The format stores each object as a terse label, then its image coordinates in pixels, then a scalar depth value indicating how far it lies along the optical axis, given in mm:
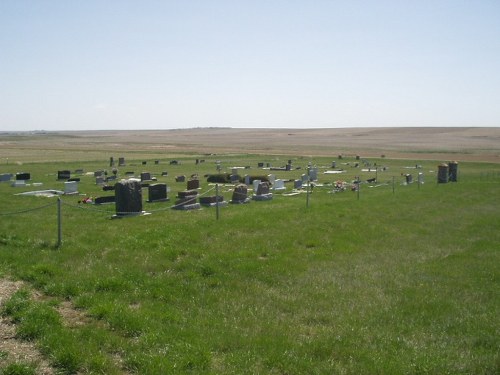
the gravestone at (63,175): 33191
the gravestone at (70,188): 24547
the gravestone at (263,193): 21906
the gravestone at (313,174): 33875
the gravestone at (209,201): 19922
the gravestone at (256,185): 22872
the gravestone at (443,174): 31812
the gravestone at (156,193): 21422
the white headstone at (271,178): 29784
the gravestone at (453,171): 33369
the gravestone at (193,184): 26094
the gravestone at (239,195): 20781
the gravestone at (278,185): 27312
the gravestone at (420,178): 31150
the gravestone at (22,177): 29961
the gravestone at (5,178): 31028
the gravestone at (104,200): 20922
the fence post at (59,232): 11016
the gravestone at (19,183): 28031
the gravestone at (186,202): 18250
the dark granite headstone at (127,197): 16047
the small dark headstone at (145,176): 32650
